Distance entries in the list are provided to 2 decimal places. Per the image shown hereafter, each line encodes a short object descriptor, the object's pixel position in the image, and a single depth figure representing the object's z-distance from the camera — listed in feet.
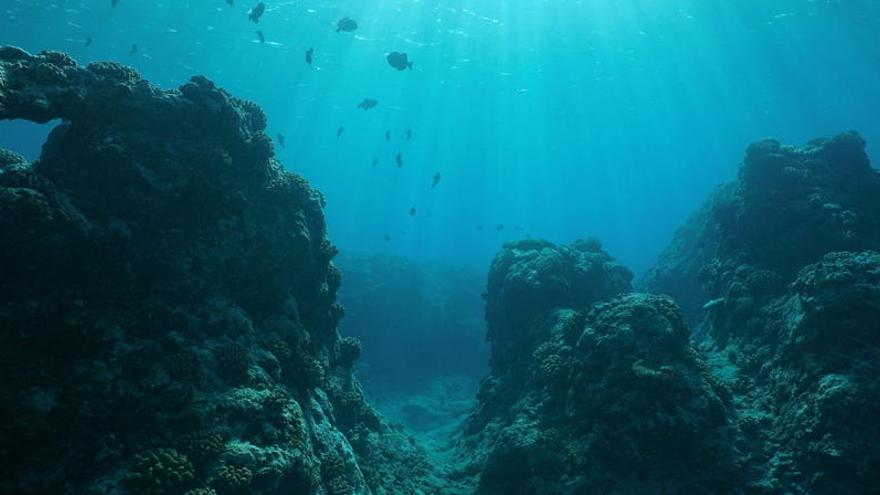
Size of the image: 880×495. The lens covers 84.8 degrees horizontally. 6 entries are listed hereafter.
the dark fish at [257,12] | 49.70
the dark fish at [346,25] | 54.77
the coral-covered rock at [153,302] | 22.79
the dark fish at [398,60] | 54.95
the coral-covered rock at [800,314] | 29.84
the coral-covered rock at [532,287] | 57.72
